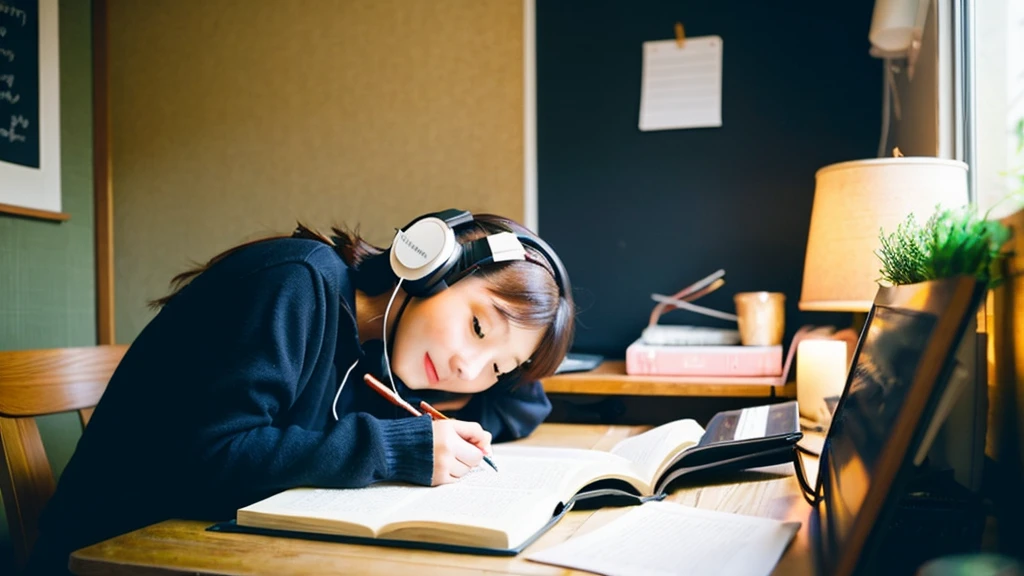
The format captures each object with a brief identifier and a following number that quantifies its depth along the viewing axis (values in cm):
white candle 137
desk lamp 125
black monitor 51
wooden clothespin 202
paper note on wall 201
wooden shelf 156
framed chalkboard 188
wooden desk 69
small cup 171
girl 91
